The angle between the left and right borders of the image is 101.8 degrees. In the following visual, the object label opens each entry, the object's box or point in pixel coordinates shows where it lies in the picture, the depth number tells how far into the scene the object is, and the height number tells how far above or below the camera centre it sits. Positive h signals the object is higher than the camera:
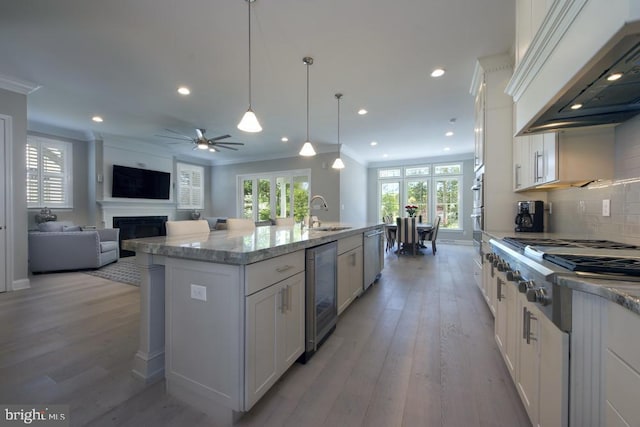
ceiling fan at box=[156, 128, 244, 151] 5.19 +1.43
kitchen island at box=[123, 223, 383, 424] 1.28 -0.58
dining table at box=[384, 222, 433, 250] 6.21 -0.47
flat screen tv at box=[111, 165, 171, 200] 6.22 +0.72
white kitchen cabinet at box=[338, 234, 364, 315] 2.52 -0.62
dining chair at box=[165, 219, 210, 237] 2.16 -0.14
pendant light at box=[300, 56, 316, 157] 3.15 +0.78
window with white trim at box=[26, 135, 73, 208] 5.36 +0.81
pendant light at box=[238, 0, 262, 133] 2.39 +0.82
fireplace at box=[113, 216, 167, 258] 6.39 -0.39
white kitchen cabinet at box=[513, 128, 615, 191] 1.69 +0.39
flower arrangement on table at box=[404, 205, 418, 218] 6.70 +0.07
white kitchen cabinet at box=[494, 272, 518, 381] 1.46 -0.68
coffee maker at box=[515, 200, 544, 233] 2.44 -0.04
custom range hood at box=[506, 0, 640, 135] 0.79 +0.56
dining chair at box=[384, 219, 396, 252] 6.70 -0.64
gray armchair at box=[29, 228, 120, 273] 4.24 -0.68
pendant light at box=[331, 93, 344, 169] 4.19 +0.78
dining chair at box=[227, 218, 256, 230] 2.94 -0.15
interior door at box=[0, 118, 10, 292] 3.37 +0.02
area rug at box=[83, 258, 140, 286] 3.95 -1.04
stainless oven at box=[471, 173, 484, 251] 2.99 +0.04
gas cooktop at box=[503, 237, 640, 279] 0.86 -0.18
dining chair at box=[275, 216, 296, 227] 4.22 -0.16
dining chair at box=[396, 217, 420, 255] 6.02 -0.45
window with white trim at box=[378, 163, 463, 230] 8.20 +0.71
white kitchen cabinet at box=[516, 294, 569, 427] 0.90 -0.63
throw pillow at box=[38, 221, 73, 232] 4.78 -0.29
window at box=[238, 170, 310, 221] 7.72 +0.53
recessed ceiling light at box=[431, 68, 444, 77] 3.23 +1.77
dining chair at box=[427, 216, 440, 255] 6.21 -0.51
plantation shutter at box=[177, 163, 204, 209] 8.14 +0.82
